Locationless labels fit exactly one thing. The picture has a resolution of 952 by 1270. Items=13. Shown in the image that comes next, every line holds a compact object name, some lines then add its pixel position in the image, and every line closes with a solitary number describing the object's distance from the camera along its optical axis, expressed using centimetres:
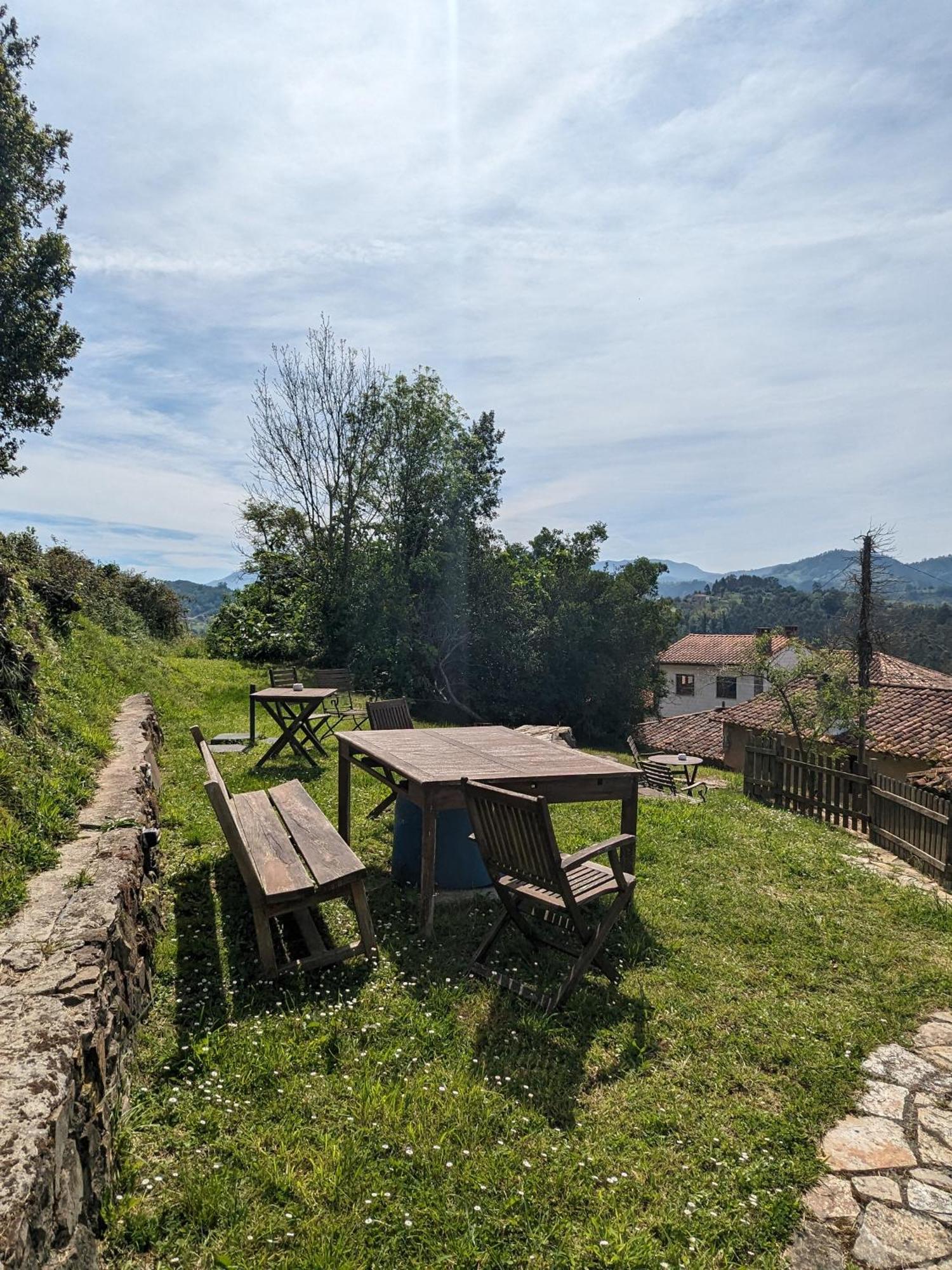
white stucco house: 4897
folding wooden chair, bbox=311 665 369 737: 972
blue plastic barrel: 466
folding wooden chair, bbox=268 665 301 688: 1021
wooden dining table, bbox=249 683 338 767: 789
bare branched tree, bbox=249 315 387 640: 1906
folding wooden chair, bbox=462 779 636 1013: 324
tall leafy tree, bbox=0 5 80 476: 1367
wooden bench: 319
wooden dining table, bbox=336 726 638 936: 401
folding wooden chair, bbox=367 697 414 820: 697
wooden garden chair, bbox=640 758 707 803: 1016
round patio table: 1215
